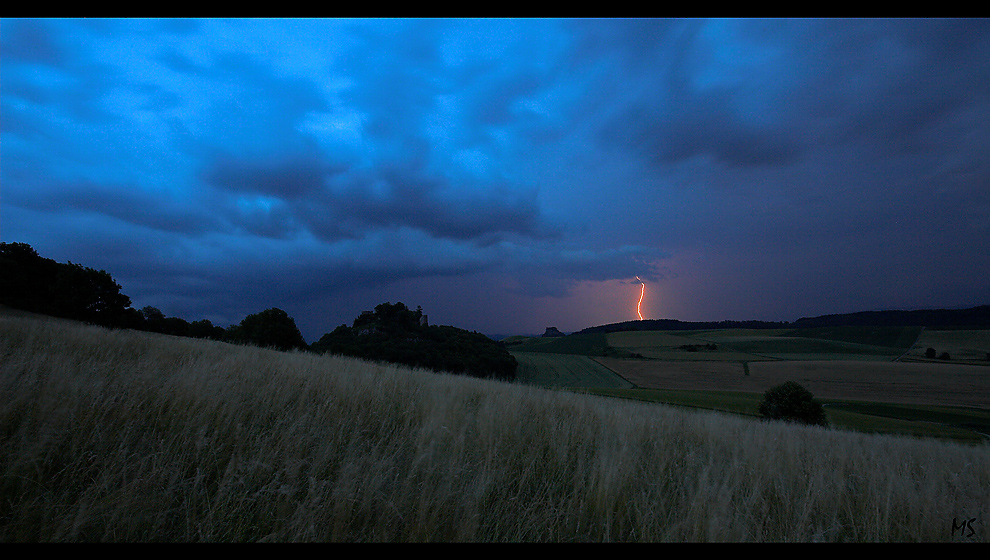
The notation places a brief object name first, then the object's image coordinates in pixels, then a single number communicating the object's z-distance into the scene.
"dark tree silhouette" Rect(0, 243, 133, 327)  33.31
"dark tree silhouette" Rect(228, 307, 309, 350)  40.94
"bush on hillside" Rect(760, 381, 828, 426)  27.88
